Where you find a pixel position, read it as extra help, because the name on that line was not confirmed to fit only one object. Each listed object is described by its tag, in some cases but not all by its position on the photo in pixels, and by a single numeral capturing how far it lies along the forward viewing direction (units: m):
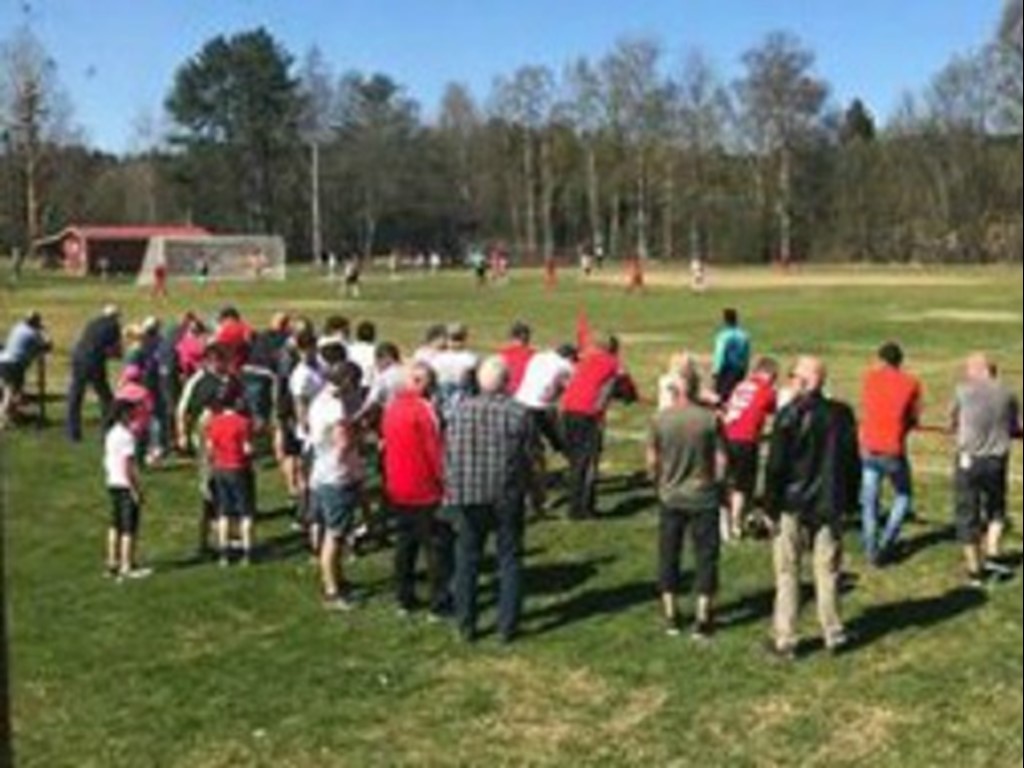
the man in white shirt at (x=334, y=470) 15.20
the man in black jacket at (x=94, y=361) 18.06
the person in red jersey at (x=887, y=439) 15.86
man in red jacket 14.52
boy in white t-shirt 16.20
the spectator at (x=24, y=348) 10.26
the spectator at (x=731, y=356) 21.78
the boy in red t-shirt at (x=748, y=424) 16.72
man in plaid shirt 13.71
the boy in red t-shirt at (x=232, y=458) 16.41
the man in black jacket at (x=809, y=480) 13.08
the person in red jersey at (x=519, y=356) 18.75
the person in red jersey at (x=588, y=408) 17.70
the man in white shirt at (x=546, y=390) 18.20
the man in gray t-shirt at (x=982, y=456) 15.18
